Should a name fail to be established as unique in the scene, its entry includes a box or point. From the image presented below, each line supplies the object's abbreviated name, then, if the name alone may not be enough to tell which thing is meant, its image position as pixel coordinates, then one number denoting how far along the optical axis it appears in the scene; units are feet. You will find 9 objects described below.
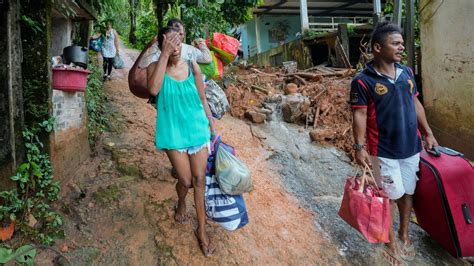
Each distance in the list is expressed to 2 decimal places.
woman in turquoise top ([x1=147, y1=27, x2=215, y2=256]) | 8.33
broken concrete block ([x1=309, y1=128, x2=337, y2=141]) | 18.62
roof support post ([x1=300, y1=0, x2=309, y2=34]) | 49.21
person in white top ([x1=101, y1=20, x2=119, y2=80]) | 26.25
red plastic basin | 10.49
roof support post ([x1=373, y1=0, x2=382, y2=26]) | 50.34
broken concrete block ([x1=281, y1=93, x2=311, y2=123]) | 21.07
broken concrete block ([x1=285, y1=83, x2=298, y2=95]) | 24.95
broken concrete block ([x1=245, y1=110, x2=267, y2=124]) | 20.52
